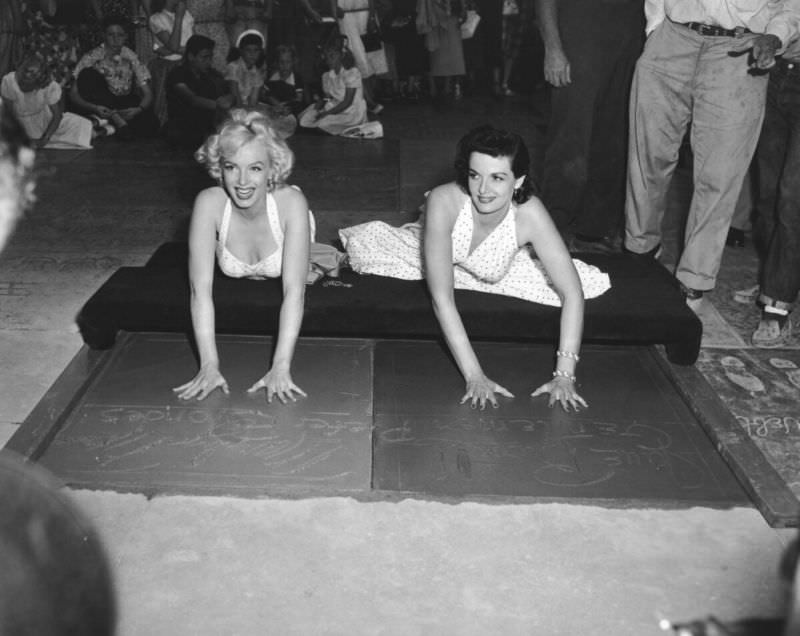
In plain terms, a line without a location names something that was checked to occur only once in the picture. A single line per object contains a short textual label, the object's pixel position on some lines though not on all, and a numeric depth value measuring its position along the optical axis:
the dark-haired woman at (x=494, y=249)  3.65
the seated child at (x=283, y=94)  9.25
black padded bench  4.03
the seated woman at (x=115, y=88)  8.98
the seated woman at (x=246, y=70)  9.12
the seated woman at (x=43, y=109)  8.42
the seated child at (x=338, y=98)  9.30
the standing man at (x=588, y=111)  5.26
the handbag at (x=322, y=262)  4.34
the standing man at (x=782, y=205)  4.36
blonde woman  3.74
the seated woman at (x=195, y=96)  8.74
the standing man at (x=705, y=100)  4.29
